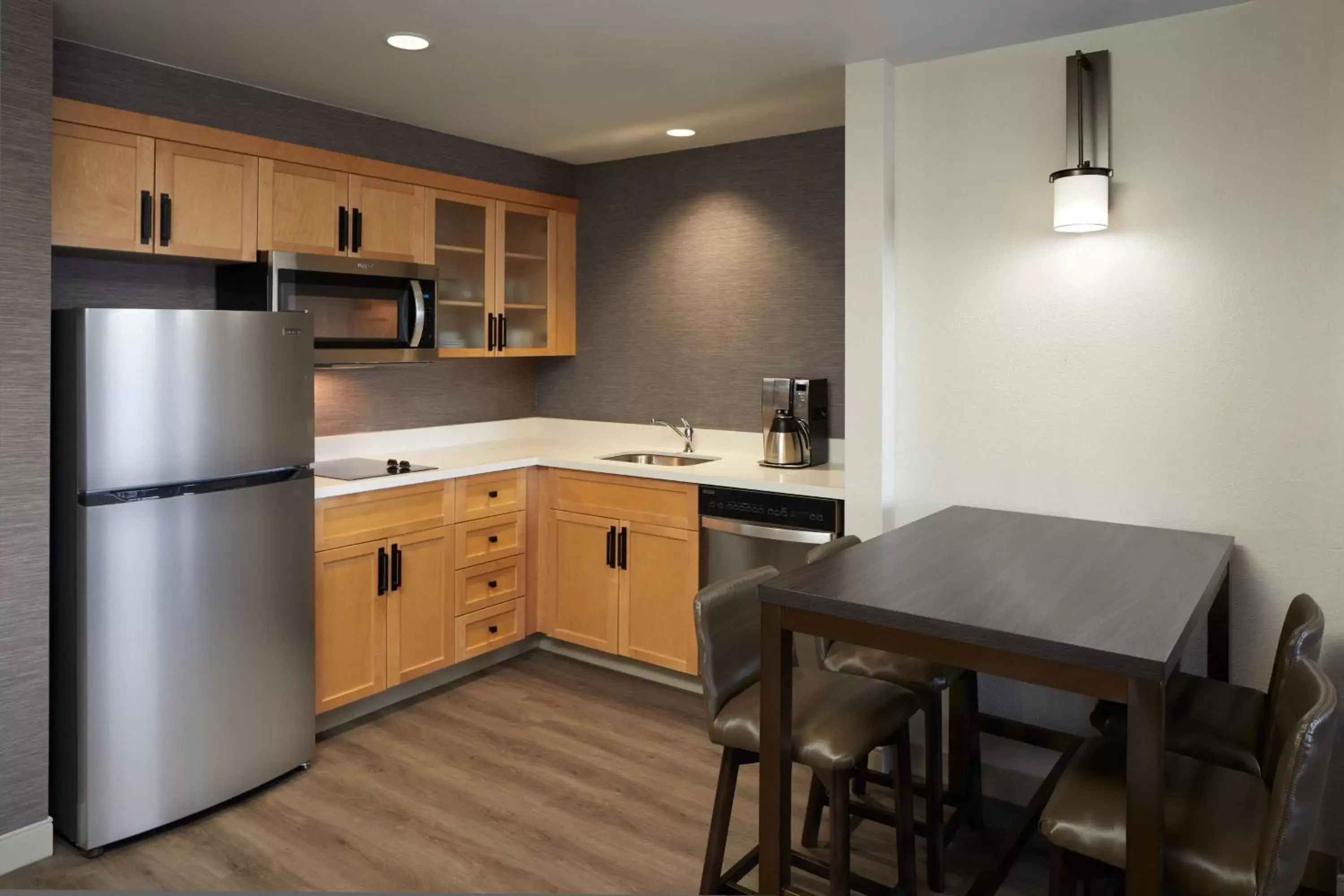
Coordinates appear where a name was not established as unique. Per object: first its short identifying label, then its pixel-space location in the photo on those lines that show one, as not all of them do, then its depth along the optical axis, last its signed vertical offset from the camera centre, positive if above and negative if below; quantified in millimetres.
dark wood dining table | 1657 -364
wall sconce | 2684 +864
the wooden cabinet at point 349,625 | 3420 -709
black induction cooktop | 3717 -130
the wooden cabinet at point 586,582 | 4098 -647
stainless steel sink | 4398 -103
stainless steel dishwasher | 3455 -352
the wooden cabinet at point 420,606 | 3693 -685
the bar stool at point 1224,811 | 1525 -703
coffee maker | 3939 +66
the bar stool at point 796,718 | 2086 -653
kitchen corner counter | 3518 -123
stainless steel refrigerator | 2621 -363
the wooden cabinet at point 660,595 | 3855 -665
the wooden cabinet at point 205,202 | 3160 +820
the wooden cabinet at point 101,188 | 2902 +795
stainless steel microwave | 3457 +537
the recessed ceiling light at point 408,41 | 2895 +1244
